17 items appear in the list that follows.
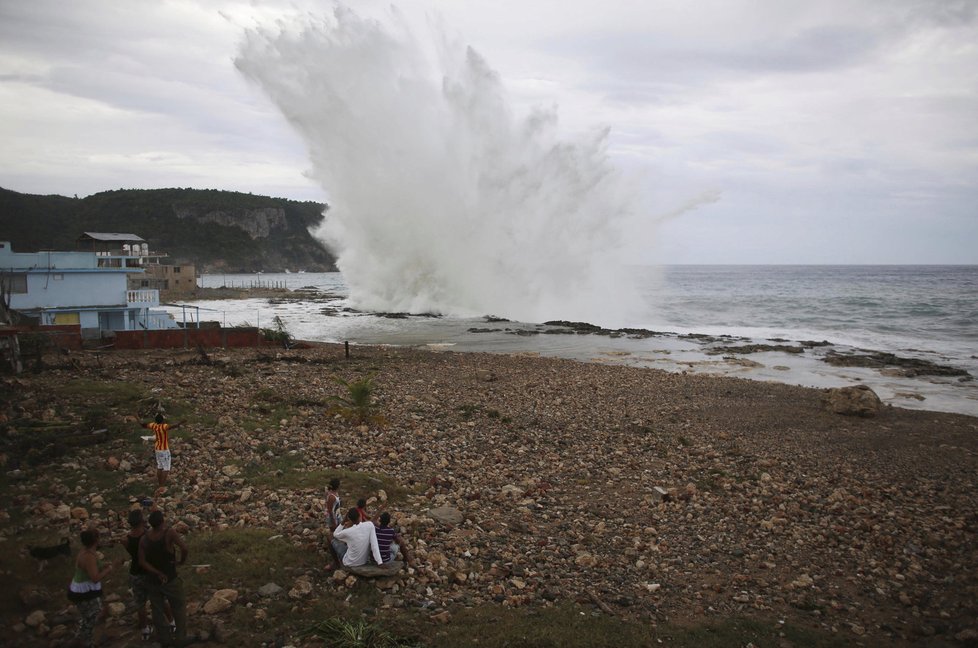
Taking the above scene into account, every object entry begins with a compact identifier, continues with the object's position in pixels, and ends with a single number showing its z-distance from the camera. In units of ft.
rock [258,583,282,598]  22.49
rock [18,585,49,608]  20.71
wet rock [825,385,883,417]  58.39
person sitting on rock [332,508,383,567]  24.12
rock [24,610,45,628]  19.80
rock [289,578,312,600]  22.44
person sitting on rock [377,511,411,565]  24.68
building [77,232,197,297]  97.66
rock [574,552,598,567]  26.78
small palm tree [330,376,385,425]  47.73
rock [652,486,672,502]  34.99
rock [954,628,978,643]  22.81
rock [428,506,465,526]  30.09
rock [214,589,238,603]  21.94
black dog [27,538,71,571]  22.63
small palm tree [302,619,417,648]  19.58
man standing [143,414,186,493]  31.22
